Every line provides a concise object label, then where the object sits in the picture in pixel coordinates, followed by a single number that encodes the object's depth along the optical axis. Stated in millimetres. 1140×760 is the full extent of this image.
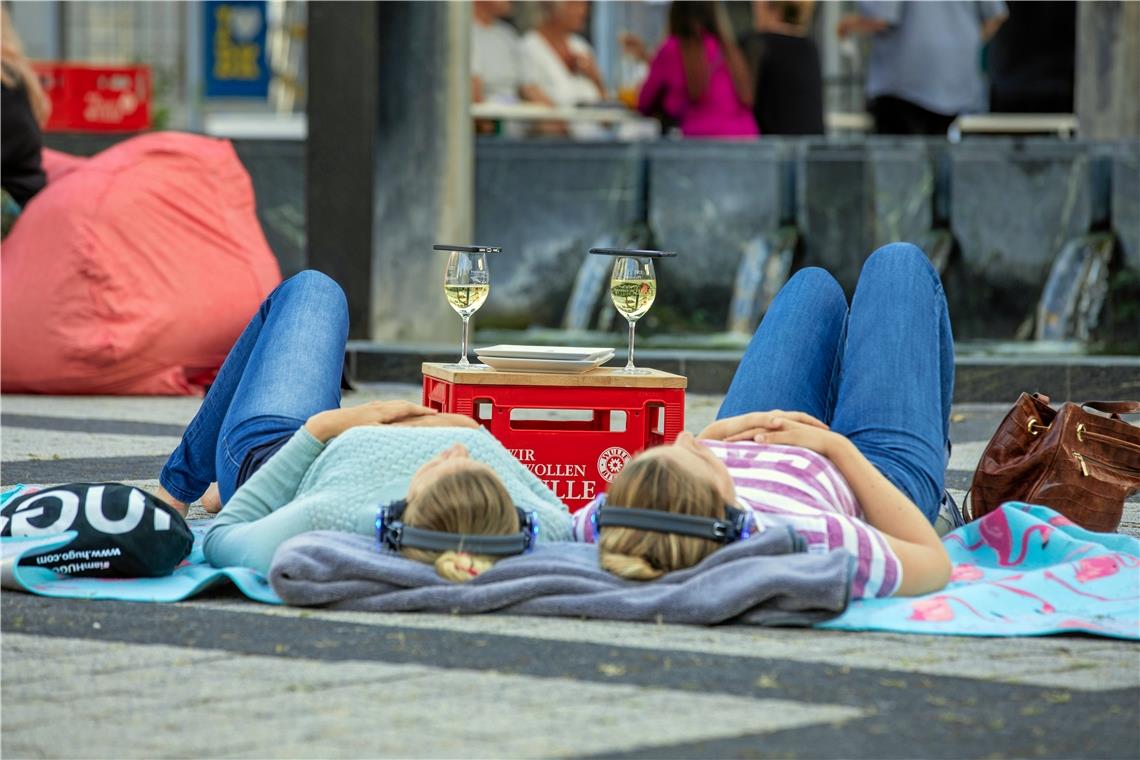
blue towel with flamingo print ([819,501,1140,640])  8234
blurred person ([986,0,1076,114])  29687
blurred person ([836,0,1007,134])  23891
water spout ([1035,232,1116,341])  22109
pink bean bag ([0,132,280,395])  18687
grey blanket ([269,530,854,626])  8094
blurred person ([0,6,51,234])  19484
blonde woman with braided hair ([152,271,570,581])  8250
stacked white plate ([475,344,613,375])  10516
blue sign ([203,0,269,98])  38375
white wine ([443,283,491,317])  10898
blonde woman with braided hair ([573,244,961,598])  8078
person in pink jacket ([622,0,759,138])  23359
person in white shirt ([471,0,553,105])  27203
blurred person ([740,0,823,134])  23750
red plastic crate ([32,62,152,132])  33281
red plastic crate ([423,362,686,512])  10555
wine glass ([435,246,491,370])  10891
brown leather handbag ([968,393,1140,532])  10344
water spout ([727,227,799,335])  22844
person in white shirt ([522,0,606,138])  28250
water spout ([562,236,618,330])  23187
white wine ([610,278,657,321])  10836
